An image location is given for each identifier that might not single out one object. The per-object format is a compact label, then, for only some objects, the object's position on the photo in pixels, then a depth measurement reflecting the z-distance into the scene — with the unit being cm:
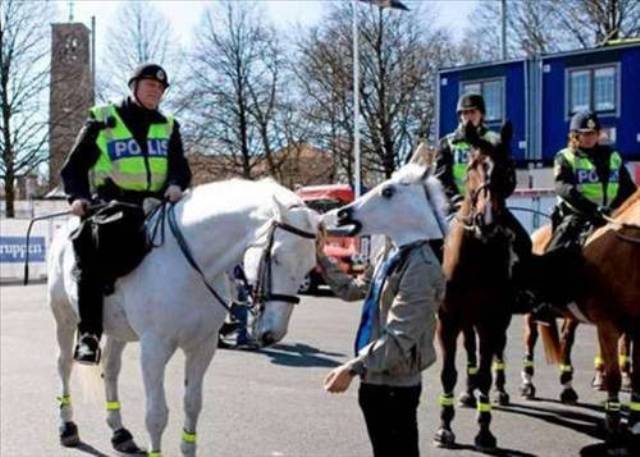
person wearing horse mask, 399
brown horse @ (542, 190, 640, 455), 724
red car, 2025
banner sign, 2666
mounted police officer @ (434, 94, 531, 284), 757
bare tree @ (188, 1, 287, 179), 4194
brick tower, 4041
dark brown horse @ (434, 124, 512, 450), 706
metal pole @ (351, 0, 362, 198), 2381
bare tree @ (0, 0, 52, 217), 3841
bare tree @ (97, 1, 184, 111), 4116
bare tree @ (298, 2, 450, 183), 4053
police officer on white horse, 608
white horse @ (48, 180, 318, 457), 496
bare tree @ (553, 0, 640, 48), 3612
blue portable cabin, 1698
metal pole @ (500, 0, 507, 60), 3266
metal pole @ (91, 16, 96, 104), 4219
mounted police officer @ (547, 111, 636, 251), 803
